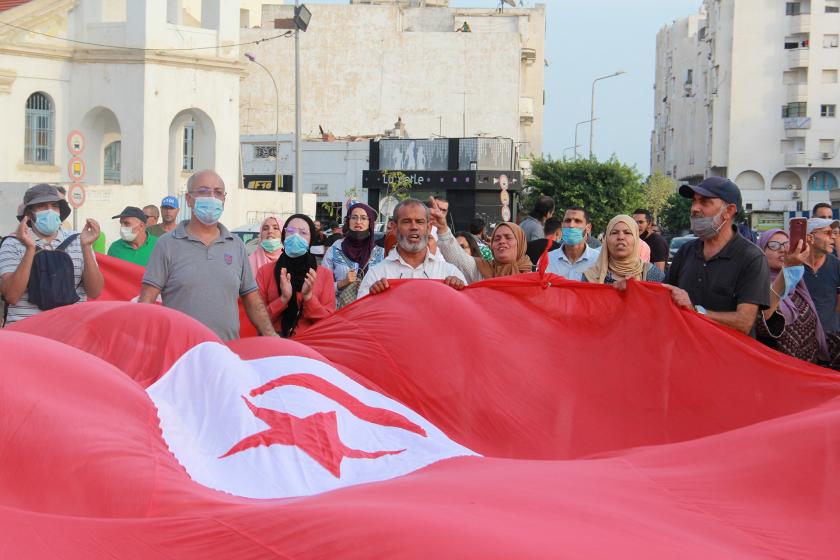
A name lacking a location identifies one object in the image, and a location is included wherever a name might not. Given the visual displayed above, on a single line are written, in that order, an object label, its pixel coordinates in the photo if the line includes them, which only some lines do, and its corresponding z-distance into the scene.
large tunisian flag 3.31
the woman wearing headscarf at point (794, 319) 7.43
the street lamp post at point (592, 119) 69.31
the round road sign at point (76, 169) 16.81
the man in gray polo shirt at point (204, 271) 6.86
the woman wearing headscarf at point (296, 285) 8.29
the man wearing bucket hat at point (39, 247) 7.40
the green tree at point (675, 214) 81.62
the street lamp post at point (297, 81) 33.69
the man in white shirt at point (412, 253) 7.64
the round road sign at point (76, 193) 17.31
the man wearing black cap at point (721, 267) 6.66
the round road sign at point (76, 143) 16.83
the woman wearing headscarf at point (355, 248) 9.79
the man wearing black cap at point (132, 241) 11.17
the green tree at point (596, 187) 59.19
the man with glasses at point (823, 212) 13.71
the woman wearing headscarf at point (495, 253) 8.74
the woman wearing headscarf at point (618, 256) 7.79
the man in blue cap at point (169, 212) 12.29
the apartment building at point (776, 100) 76.75
